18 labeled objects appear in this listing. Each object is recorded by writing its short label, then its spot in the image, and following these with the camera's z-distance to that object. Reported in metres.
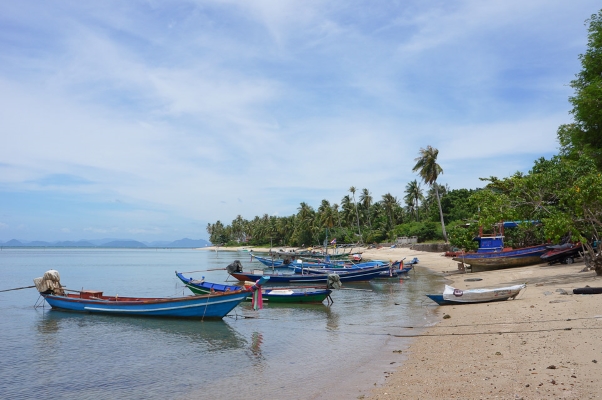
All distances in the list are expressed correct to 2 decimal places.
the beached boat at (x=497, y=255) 31.00
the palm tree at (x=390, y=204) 89.31
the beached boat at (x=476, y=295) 16.75
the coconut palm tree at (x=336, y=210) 93.49
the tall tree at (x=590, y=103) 25.61
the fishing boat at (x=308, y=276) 30.97
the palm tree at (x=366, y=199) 95.44
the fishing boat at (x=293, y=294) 22.78
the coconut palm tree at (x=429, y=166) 56.91
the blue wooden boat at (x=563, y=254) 28.53
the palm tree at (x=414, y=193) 89.06
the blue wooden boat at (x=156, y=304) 18.47
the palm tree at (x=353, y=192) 91.19
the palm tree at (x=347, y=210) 95.38
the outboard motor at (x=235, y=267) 31.21
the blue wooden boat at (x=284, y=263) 44.54
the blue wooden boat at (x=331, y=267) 35.75
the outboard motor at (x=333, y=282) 22.95
